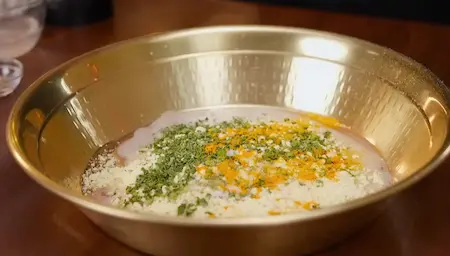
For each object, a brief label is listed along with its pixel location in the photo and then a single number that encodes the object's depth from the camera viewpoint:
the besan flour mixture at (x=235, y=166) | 0.69
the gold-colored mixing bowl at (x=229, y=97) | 0.61
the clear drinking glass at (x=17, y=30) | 1.06
